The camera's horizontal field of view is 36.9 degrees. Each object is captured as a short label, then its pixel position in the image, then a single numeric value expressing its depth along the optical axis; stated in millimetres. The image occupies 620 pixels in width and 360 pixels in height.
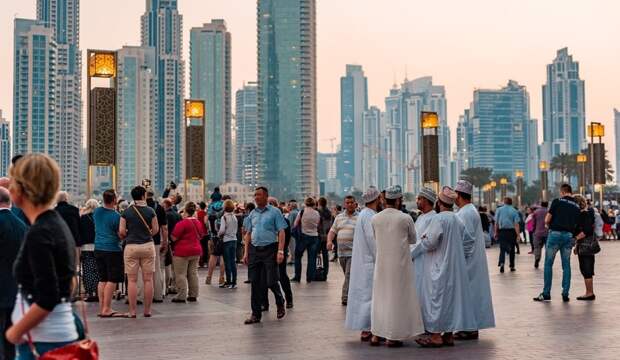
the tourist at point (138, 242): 13430
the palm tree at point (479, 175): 172000
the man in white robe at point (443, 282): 10422
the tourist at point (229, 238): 18547
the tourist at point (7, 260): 6121
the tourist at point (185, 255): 15664
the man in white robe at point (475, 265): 10883
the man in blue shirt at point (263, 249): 12656
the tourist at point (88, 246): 15531
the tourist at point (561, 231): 14930
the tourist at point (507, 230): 23906
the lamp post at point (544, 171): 71325
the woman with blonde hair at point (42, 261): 4582
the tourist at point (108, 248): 13547
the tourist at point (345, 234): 15172
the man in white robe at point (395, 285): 10219
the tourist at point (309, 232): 19891
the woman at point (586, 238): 15246
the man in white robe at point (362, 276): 10828
